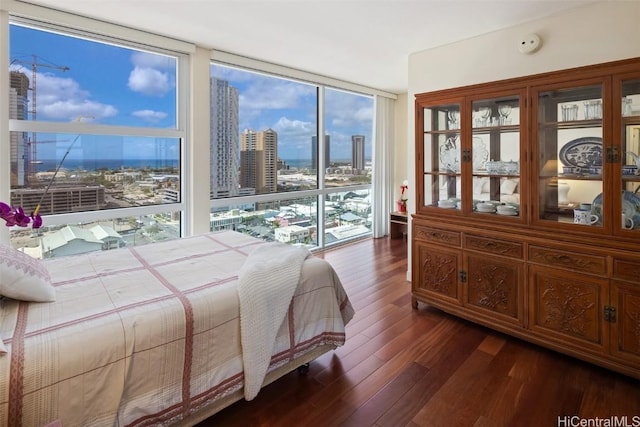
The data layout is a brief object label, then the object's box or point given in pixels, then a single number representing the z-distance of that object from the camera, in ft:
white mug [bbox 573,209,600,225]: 7.21
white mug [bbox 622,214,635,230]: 6.74
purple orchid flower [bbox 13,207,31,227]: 5.83
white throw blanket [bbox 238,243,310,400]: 5.58
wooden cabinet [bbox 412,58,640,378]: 6.76
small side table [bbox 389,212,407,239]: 18.88
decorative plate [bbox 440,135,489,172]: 9.02
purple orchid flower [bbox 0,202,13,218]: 5.59
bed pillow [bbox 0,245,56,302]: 5.00
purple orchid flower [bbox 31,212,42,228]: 6.15
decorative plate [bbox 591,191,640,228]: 6.78
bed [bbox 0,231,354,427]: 4.00
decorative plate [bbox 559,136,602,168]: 7.23
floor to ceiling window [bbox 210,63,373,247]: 12.71
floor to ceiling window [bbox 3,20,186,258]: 8.55
